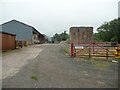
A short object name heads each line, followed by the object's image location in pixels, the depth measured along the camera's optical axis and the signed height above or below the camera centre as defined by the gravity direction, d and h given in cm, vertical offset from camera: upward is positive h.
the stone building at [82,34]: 2151 +206
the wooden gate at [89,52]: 790 -83
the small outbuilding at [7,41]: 1147 +24
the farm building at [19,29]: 2759 +421
